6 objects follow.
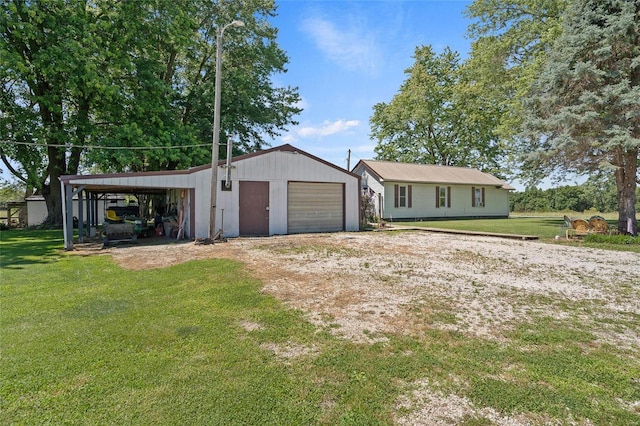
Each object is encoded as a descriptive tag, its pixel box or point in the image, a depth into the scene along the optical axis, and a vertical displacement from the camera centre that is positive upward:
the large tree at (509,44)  17.11 +9.31
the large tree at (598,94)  11.04 +4.03
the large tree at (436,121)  28.95 +7.81
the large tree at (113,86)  13.68 +5.96
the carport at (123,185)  9.30 +0.72
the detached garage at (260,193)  10.48 +0.53
